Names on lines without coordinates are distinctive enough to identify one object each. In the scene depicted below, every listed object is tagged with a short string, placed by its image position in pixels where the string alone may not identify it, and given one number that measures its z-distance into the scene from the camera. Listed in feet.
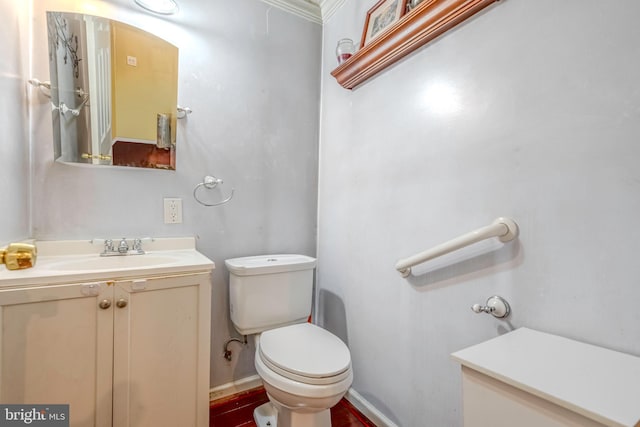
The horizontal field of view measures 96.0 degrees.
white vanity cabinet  2.93
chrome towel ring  5.07
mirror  4.03
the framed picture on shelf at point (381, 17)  4.23
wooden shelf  3.38
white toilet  3.45
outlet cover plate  4.81
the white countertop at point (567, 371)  1.62
